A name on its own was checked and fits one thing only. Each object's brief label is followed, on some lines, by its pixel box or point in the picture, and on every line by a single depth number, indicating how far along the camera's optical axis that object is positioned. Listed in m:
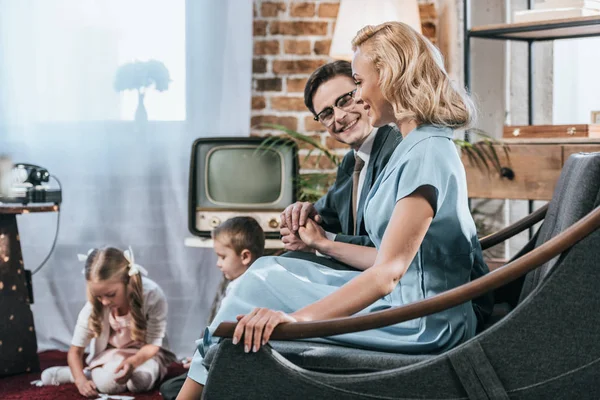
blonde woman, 1.52
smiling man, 2.15
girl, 2.83
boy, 2.77
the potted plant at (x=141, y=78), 3.59
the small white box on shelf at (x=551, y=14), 2.89
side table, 3.04
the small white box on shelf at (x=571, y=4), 2.89
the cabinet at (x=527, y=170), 2.85
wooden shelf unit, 2.89
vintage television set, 3.10
